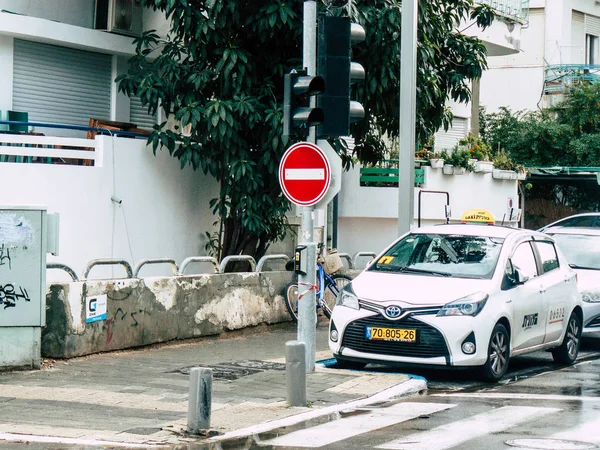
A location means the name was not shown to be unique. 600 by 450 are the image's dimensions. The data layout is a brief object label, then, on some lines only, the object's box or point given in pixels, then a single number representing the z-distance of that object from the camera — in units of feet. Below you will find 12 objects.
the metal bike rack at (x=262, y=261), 51.47
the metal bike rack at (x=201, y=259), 45.27
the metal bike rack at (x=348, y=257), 58.80
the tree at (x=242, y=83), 52.37
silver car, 49.21
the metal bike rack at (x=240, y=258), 48.29
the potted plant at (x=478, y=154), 79.25
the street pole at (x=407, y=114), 48.91
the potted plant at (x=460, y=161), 77.05
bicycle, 53.01
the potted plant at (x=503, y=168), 82.48
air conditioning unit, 57.77
